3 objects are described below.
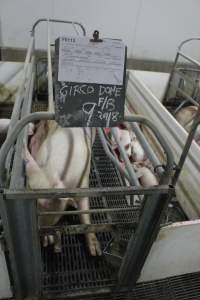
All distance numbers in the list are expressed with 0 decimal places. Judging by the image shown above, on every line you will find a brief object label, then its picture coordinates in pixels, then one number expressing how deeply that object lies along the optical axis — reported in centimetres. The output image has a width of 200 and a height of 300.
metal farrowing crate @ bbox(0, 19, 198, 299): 106
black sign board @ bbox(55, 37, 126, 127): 89
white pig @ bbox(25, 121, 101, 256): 161
